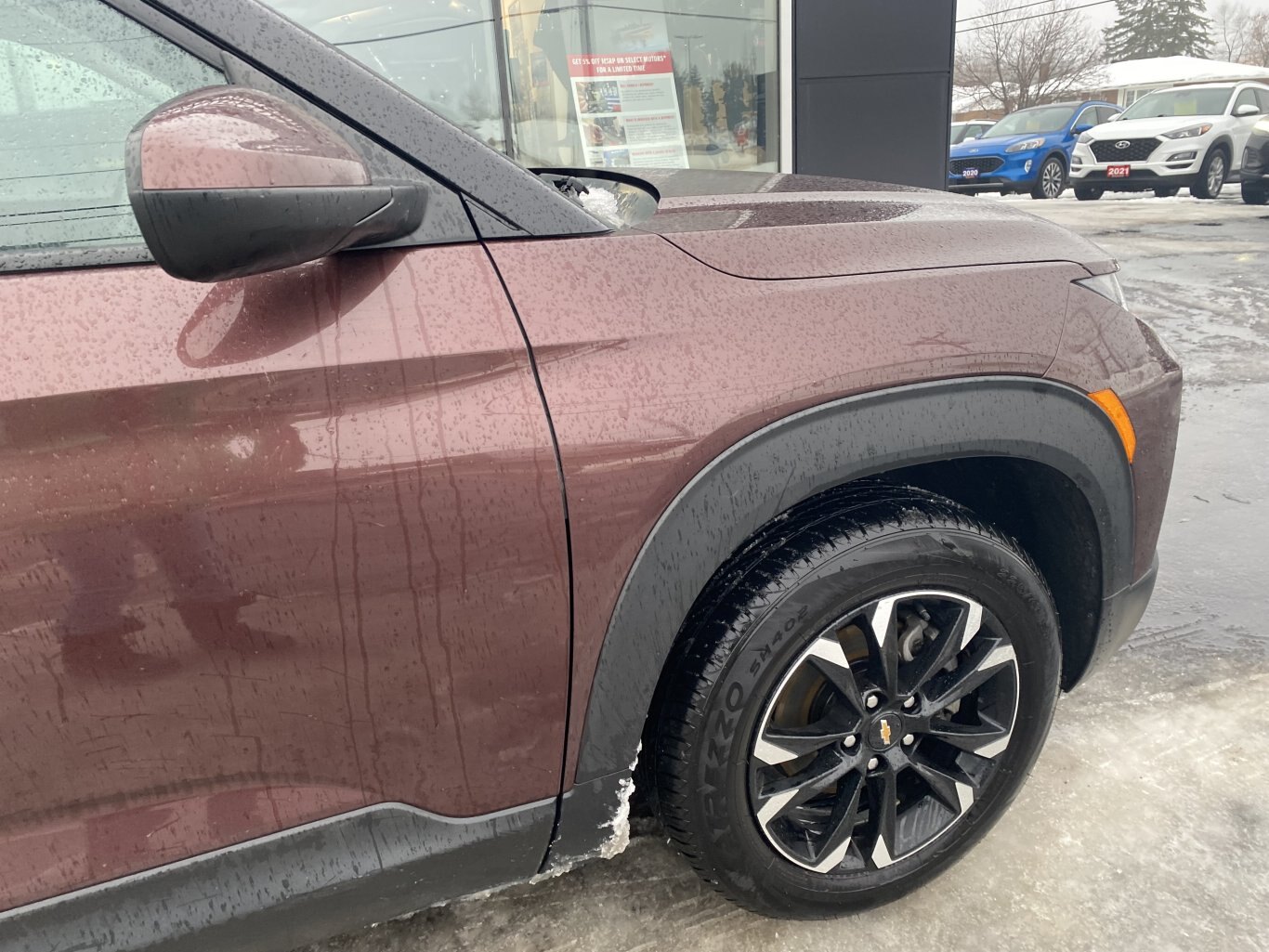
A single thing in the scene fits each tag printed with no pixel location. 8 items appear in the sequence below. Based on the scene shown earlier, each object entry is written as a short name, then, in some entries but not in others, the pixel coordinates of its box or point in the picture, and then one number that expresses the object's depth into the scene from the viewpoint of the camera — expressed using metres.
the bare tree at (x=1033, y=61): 40.16
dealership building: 5.92
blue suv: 14.92
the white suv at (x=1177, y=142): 13.50
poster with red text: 6.21
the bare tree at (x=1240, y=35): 61.22
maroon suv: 1.06
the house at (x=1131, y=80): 41.81
